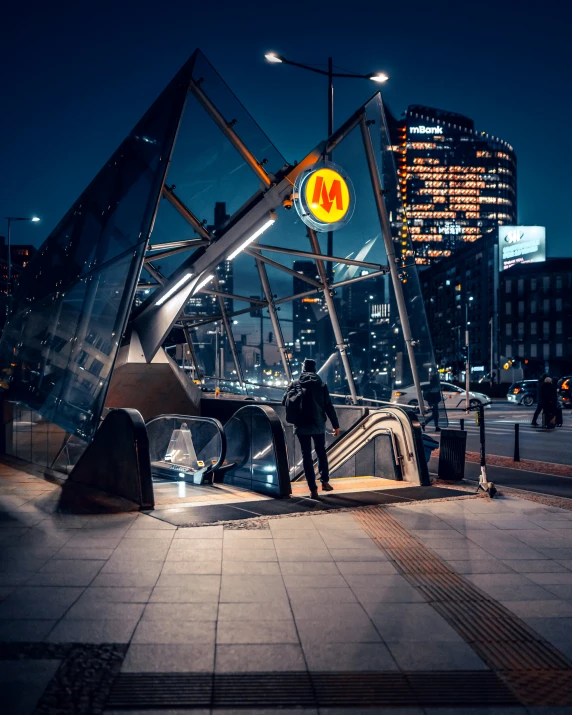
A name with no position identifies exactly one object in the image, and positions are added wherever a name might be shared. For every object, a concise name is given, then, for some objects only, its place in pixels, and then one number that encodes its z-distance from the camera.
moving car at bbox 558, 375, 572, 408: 36.78
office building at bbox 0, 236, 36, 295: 159.88
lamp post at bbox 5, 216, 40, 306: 34.81
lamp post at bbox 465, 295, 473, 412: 31.56
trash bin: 10.73
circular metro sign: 11.55
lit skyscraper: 194.88
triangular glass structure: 10.75
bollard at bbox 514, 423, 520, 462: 14.02
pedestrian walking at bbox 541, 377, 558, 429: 22.08
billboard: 92.81
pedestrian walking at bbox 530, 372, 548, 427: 22.77
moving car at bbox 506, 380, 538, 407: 40.91
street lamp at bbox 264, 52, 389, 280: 14.85
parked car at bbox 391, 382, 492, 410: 36.77
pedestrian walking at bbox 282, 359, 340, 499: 8.41
